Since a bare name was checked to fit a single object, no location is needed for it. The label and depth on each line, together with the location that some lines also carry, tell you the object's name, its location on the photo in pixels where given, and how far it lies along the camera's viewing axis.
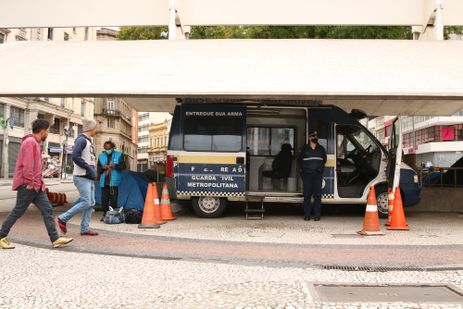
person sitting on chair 11.94
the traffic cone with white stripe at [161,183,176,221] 10.55
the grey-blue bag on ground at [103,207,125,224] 9.91
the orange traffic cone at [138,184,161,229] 9.37
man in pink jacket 6.66
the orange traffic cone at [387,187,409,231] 9.35
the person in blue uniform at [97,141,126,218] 10.12
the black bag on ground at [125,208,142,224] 10.06
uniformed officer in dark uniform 10.41
